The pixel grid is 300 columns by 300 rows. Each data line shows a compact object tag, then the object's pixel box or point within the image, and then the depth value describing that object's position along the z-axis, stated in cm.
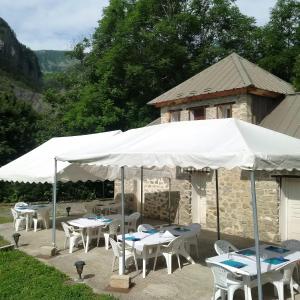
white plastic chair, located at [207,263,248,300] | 467
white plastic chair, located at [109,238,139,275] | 616
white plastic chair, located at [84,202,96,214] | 1137
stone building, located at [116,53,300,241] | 941
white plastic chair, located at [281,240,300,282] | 576
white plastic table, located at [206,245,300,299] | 459
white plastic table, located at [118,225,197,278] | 620
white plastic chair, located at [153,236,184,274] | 628
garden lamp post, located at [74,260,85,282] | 584
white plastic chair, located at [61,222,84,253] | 783
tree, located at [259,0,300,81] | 1842
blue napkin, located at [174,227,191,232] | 722
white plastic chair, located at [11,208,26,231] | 1064
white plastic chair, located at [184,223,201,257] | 703
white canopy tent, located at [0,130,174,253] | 889
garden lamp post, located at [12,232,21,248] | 826
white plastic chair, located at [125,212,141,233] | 904
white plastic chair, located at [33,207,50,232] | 1041
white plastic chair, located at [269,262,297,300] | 491
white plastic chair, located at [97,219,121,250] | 829
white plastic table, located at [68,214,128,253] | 798
